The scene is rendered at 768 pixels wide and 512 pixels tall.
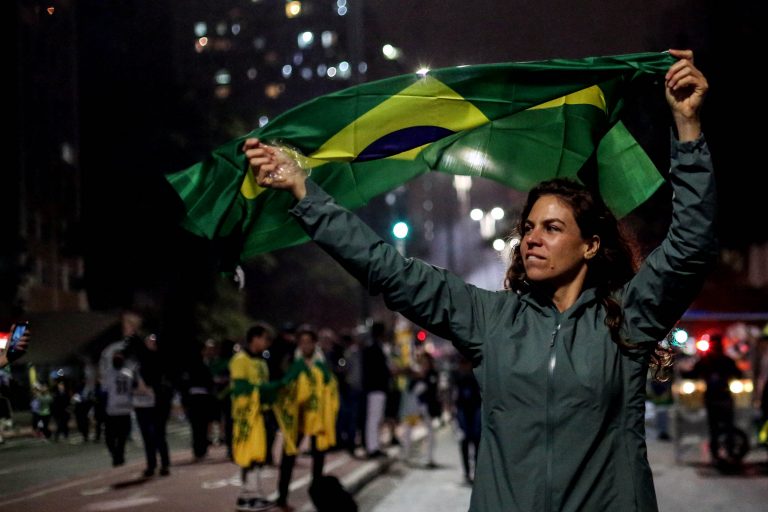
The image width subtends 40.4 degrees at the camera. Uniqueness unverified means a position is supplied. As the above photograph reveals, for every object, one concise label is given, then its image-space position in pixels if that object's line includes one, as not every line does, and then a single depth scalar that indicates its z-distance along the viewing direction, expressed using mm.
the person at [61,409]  7672
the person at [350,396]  17969
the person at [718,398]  16266
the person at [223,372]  17025
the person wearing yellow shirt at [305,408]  11000
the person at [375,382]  17125
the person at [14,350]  5922
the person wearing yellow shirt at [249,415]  10680
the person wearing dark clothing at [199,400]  17203
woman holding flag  3180
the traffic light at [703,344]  17064
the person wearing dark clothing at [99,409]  10266
